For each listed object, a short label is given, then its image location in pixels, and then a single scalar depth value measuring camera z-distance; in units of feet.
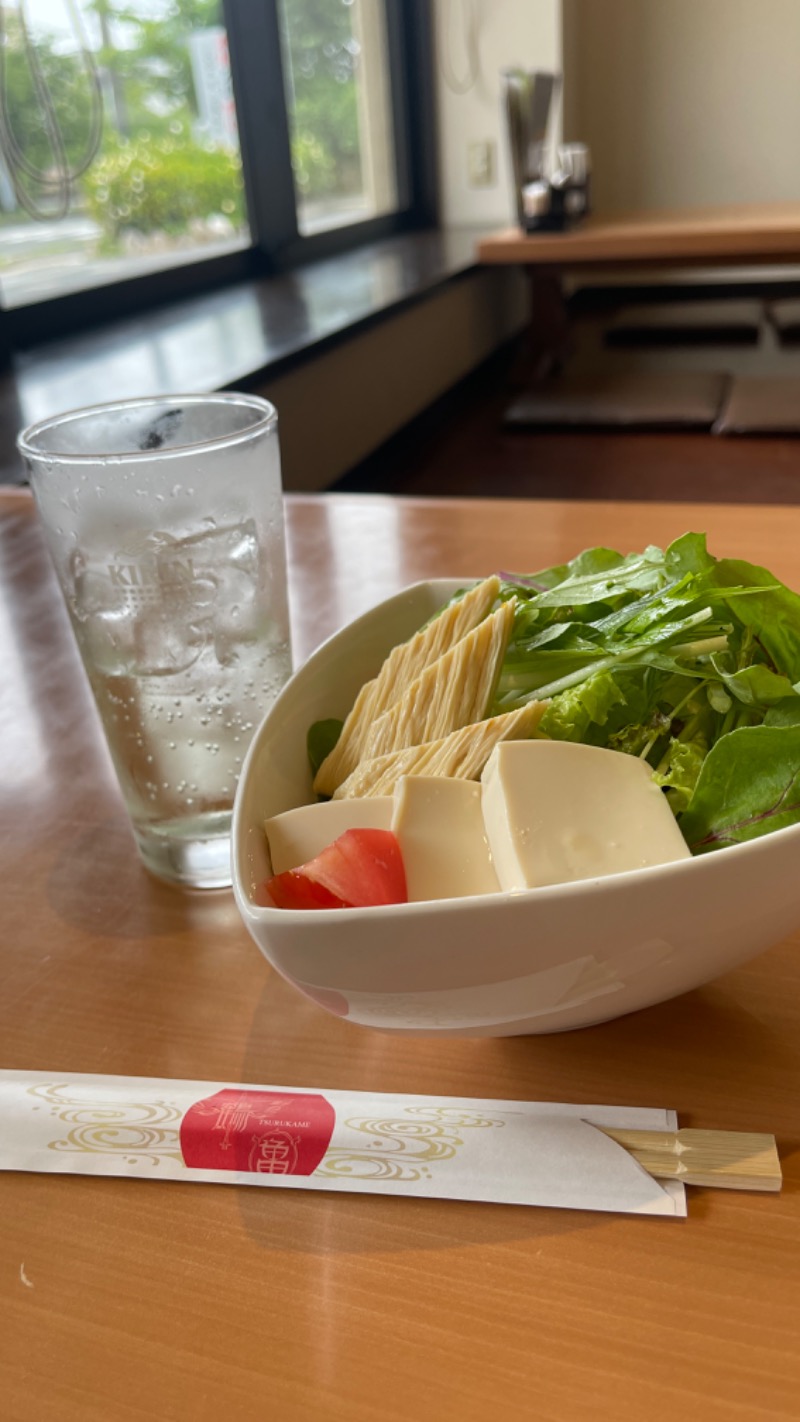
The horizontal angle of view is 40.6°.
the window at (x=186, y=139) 6.89
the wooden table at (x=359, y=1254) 1.02
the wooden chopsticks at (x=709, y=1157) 1.17
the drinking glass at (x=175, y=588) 1.49
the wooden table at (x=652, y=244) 8.49
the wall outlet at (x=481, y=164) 12.45
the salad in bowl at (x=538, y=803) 1.06
